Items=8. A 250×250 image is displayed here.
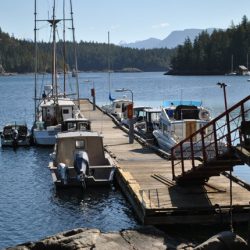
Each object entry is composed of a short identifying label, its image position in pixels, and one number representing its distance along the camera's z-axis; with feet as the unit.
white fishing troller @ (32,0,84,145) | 157.69
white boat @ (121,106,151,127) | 187.73
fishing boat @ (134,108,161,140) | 161.79
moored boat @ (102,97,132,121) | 220.16
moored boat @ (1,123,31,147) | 158.40
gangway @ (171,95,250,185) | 69.51
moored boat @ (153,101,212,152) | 129.70
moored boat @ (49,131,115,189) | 100.94
